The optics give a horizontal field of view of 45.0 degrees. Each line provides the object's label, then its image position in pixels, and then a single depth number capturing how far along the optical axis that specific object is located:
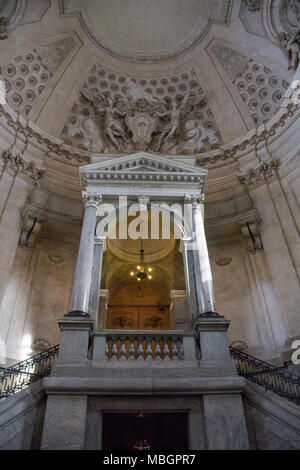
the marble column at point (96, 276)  11.22
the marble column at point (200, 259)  10.95
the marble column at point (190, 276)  11.43
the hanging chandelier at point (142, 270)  15.10
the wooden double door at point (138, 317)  18.00
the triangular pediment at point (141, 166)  13.63
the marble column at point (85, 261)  10.50
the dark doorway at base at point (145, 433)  10.67
